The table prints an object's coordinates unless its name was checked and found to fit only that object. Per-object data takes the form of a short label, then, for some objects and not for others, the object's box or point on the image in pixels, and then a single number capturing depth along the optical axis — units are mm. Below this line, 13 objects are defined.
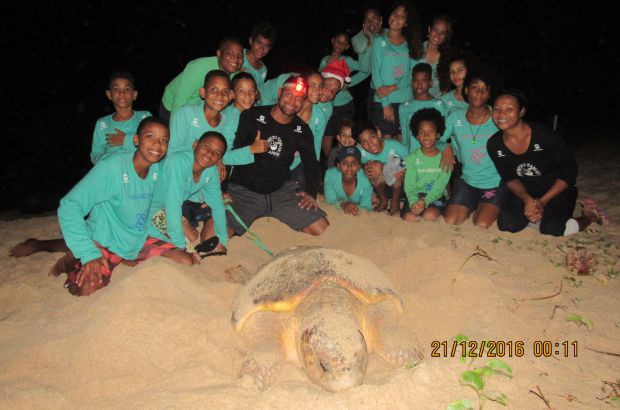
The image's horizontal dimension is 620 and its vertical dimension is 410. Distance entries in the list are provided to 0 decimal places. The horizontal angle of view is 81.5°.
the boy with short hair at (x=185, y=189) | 2637
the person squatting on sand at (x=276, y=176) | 3078
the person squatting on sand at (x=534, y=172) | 2883
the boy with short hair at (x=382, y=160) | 3389
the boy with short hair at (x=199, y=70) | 3199
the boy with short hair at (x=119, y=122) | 2945
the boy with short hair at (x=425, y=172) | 3238
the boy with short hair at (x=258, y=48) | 3428
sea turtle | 1470
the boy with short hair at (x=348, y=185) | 3295
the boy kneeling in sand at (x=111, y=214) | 2139
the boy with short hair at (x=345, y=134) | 3447
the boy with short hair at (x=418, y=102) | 3502
